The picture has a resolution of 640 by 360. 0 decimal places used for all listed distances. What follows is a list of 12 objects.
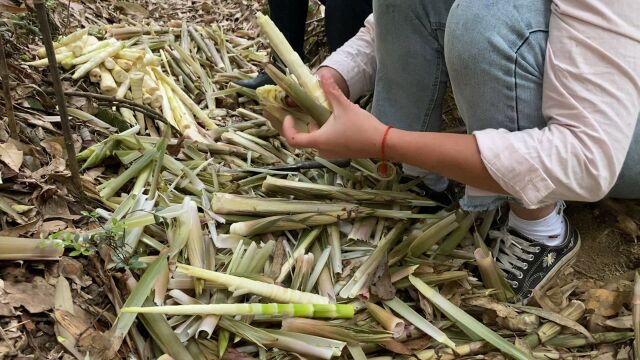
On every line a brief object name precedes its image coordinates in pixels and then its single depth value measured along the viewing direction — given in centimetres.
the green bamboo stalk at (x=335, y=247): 129
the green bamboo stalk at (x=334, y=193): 143
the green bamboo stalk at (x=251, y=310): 108
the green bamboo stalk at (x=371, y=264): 124
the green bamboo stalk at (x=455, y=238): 134
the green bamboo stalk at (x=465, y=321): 116
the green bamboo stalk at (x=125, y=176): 138
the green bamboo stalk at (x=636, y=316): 118
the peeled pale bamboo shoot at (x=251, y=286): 115
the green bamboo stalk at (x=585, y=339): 122
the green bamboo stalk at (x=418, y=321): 117
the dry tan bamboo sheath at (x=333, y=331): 114
